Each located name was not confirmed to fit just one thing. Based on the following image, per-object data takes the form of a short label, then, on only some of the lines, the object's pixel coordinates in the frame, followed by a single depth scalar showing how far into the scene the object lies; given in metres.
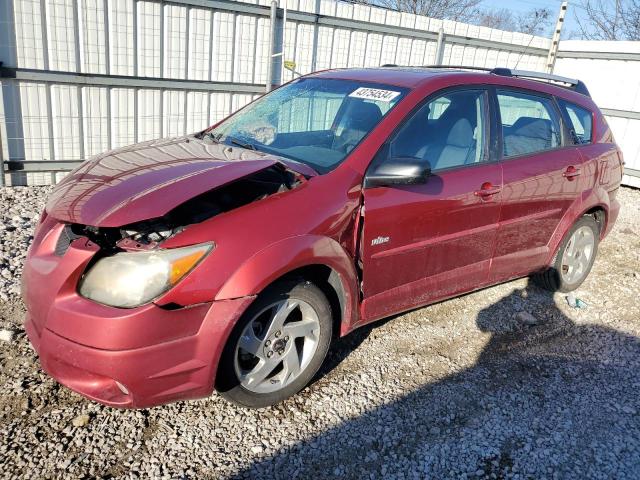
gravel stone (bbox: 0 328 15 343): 3.36
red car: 2.43
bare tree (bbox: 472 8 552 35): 23.73
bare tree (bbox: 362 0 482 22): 23.64
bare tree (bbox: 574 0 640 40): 17.33
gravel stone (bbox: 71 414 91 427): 2.71
